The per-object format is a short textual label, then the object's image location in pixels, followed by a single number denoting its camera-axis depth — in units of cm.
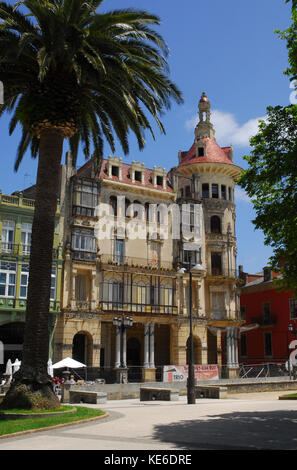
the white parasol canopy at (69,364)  3369
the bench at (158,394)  2684
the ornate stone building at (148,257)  4400
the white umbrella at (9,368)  3024
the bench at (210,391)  2864
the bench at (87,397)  2478
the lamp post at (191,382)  2417
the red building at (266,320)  5425
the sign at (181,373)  3750
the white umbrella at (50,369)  3218
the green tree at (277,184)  1585
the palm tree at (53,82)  1778
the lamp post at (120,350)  4256
